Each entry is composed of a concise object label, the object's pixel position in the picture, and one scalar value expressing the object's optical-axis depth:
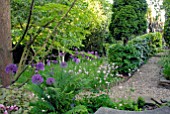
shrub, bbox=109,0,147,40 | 6.54
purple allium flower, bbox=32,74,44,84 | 3.06
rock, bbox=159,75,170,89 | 5.12
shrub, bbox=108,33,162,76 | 6.41
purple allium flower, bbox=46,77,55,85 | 3.18
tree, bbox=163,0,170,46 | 3.82
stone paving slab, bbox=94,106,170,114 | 2.58
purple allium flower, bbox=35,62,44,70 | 3.01
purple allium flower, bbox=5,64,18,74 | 2.84
